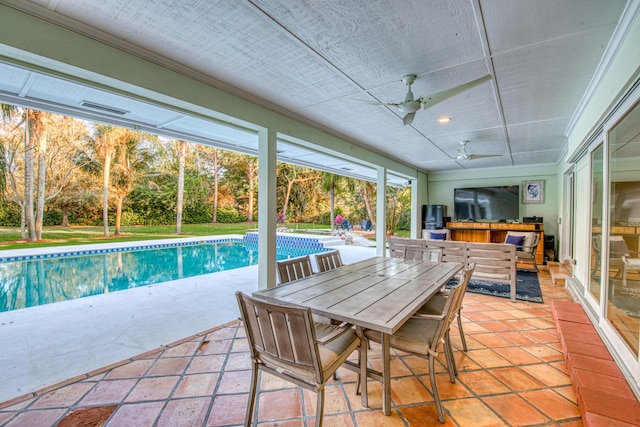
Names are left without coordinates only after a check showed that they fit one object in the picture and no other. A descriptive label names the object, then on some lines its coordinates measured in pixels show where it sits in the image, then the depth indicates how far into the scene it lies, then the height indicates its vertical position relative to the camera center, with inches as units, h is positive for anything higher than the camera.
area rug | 163.5 -49.2
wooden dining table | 62.7 -23.1
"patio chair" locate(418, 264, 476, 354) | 93.0 -33.1
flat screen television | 292.7 +11.7
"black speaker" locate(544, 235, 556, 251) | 268.7 -28.9
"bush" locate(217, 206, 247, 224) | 649.6 -8.7
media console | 262.7 -18.9
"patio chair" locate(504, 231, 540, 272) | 220.3 -25.8
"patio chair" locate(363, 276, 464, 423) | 67.4 -32.9
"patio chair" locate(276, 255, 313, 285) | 97.3 -21.1
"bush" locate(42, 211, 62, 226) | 451.0 -10.7
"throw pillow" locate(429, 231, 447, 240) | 290.7 -24.2
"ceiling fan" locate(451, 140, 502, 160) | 207.5 +47.6
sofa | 154.4 -25.8
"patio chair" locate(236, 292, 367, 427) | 53.6 -28.6
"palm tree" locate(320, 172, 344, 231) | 541.0 +59.2
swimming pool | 195.5 -54.8
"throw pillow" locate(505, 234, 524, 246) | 247.9 -24.0
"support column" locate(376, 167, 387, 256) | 241.3 +0.0
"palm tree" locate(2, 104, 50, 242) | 310.8 +82.7
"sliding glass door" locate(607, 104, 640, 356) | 74.0 -4.5
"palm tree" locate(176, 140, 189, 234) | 479.2 +60.6
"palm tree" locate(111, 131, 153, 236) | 433.1 +73.1
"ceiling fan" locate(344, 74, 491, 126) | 90.6 +42.2
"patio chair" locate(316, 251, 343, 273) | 114.9 -21.1
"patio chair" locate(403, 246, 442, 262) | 143.1 -21.3
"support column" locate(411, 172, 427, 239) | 320.5 +9.6
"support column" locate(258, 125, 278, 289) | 132.3 +1.7
